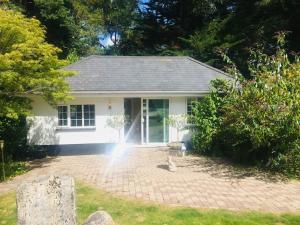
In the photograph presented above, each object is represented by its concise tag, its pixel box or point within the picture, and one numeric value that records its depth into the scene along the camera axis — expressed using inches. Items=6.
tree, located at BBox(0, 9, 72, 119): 320.9
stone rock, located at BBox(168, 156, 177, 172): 357.6
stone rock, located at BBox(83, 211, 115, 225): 159.0
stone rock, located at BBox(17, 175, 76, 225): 161.7
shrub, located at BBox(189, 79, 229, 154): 453.8
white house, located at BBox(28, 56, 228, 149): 465.0
